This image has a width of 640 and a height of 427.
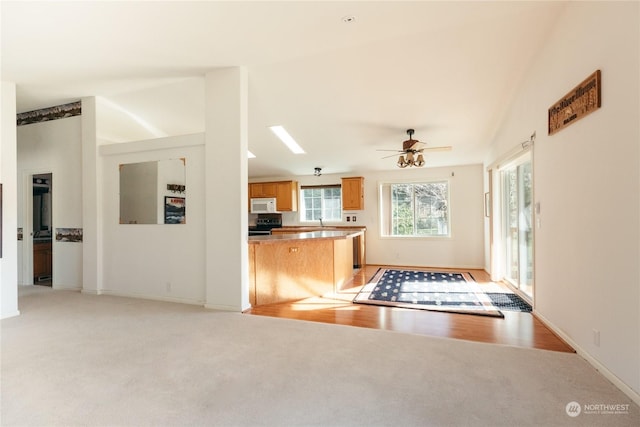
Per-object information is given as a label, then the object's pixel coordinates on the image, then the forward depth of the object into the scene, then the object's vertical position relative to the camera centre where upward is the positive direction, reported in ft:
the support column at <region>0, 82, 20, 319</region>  11.32 +0.52
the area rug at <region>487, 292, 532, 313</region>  12.04 -3.98
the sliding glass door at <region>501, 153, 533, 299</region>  13.15 -0.71
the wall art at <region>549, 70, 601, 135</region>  7.12 +2.82
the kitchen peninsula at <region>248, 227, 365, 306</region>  12.53 -2.51
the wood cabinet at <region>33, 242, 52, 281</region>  16.93 -2.66
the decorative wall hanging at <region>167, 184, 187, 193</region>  12.71 +1.07
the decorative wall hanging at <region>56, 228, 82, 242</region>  14.90 -1.04
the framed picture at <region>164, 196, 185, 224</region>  12.76 +0.12
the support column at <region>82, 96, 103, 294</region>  14.20 +0.50
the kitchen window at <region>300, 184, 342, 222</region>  24.90 +0.73
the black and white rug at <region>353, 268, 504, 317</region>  12.26 -4.00
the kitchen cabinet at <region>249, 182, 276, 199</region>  25.12 +1.93
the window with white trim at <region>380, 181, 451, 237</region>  22.53 +0.12
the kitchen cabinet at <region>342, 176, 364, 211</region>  23.18 +1.43
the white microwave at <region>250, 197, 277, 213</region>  24.94 +0.58
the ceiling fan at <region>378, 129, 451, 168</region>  15.43 +3.05
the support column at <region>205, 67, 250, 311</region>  11.46 +0.89
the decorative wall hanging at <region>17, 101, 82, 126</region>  14.92 +5.21
